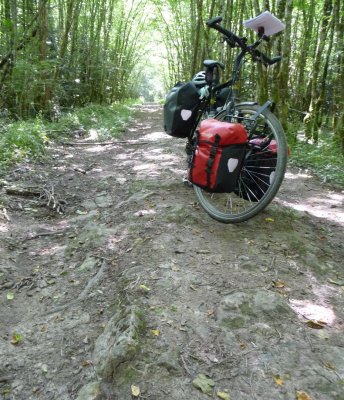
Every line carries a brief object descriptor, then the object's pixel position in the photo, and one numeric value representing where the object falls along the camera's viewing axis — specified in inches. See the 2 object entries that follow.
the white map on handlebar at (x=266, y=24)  116.9
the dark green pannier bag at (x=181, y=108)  140.8
